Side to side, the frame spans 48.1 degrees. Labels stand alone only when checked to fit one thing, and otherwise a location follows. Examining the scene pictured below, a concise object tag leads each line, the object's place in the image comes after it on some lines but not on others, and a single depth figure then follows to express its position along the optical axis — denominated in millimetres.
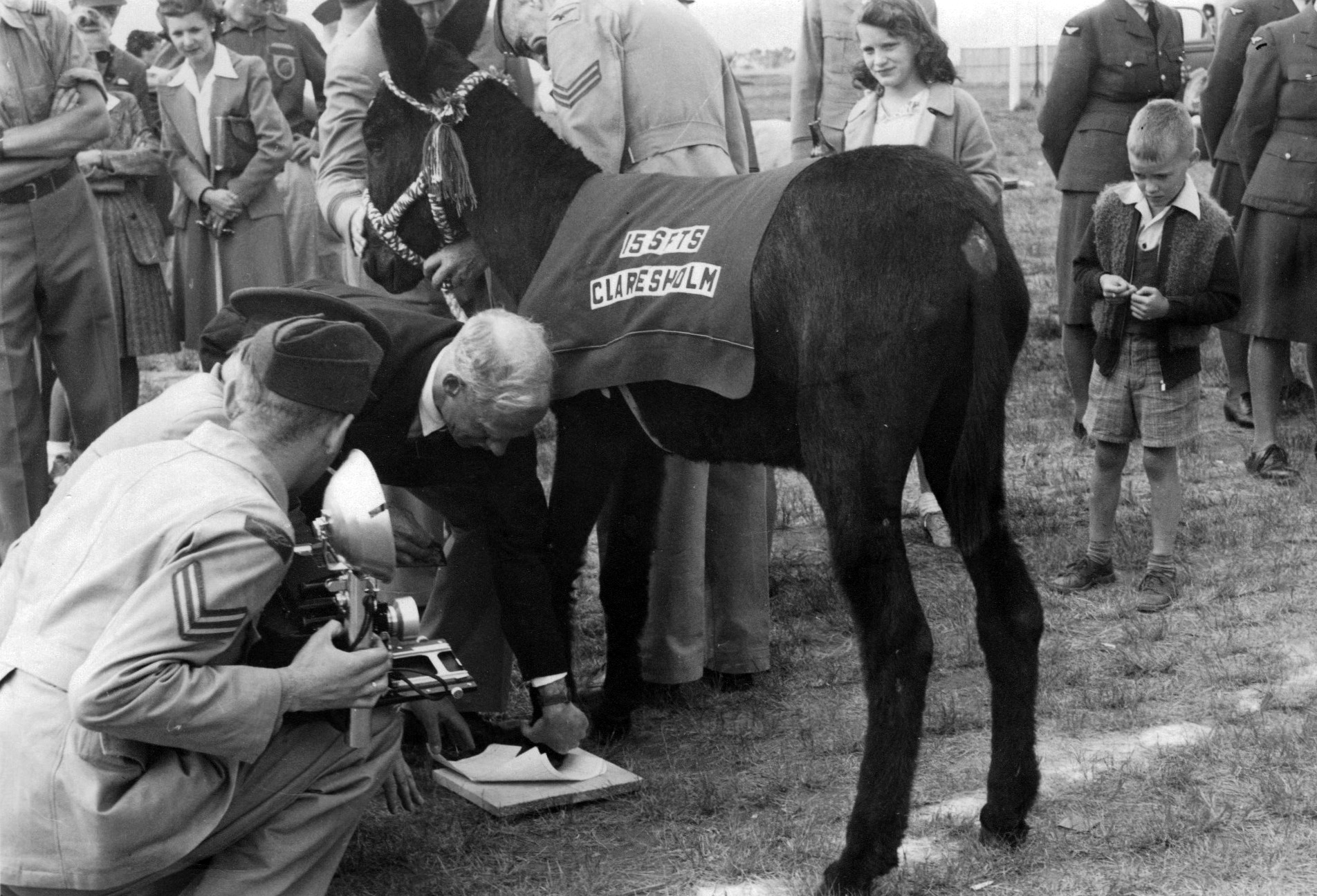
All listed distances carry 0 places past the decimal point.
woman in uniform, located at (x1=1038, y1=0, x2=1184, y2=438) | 7238
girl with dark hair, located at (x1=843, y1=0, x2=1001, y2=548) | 5207
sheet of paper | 4008
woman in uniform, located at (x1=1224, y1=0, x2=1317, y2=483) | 6883
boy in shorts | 5250
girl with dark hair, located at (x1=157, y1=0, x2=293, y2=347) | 7043
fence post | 20266
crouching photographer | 2678
